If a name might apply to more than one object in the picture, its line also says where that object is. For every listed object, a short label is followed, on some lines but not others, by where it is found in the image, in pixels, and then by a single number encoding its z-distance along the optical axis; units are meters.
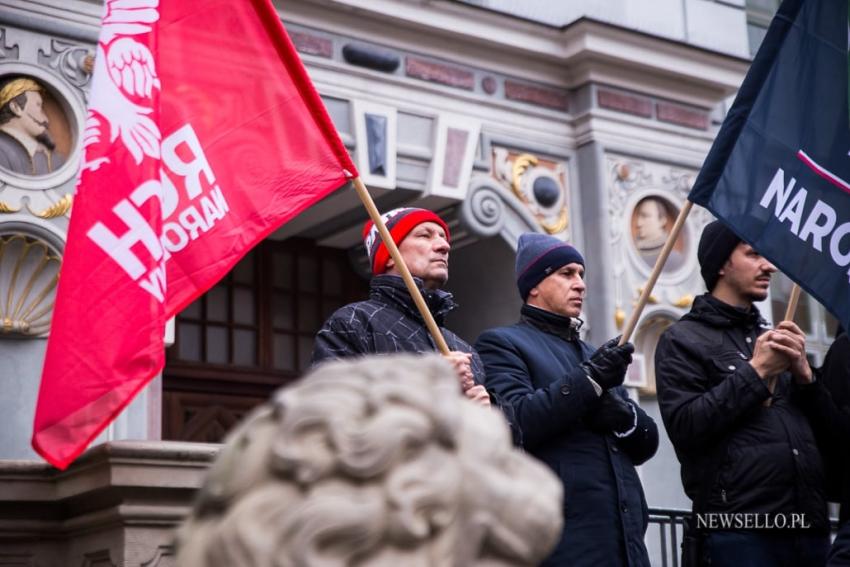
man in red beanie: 3.97
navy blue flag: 4.52
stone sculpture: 1.54
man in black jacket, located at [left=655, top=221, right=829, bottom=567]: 4.19
